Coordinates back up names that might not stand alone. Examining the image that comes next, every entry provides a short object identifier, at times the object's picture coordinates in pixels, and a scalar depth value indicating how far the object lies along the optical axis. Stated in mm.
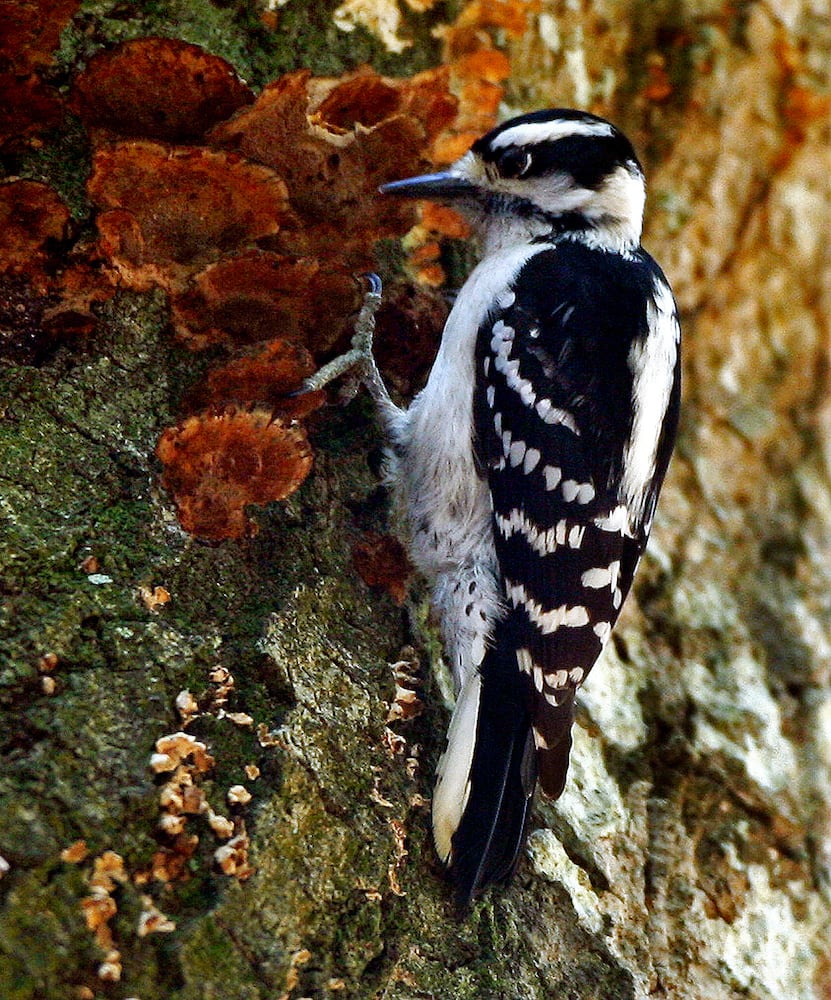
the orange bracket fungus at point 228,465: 4250
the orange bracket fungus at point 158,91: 4430
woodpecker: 4914
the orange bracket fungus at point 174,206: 4391
